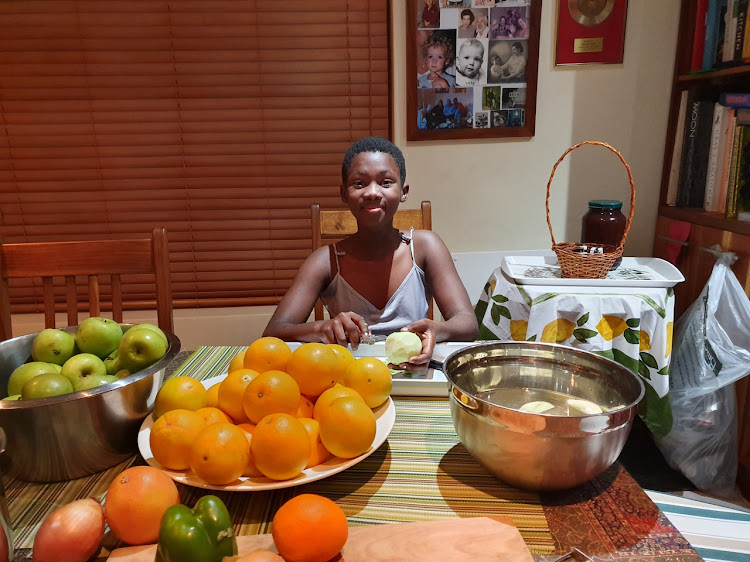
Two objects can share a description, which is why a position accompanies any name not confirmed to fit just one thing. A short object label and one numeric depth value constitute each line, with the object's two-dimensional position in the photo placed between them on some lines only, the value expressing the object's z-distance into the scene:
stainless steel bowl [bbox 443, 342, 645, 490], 0.55
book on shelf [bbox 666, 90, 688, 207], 2.00
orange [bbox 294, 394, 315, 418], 0.68
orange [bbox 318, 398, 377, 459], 0.60
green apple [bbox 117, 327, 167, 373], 0.73
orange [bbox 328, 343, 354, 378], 0.73
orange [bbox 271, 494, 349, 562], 0.47
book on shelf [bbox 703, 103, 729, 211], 1.81
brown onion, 0.48
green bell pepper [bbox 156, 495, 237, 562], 0.43
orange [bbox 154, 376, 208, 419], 0.68
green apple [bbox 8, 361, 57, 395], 0.69
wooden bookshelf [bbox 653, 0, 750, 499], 1.68
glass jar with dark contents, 1.69
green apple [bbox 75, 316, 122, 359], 0.79
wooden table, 0.53
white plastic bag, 1.63
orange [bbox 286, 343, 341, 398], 0.69
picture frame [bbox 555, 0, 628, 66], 1.98
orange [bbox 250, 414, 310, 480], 0.56
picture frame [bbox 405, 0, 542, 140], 1.97
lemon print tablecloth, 1.49
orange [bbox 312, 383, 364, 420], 0.64
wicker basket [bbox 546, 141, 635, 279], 1.54
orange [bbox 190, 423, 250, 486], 0.55
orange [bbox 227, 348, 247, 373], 0.79
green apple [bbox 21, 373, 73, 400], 0.62
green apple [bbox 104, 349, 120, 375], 0.76
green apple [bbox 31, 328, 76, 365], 0.76
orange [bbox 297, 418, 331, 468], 0.62
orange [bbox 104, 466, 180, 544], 0.50
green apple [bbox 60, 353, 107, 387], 0.69
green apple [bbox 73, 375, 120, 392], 0.65
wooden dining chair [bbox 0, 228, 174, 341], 1.30
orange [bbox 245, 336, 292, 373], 0.75
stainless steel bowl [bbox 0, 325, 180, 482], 0.60
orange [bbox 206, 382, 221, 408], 0.70
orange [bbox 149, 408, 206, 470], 0.59
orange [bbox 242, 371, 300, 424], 0.63
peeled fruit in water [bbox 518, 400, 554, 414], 0.65
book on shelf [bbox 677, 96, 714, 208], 1.91
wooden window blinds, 2.01
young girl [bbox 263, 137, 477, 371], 1.30
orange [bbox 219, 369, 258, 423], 0.67
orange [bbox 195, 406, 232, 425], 0.65
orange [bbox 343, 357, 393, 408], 0.72
